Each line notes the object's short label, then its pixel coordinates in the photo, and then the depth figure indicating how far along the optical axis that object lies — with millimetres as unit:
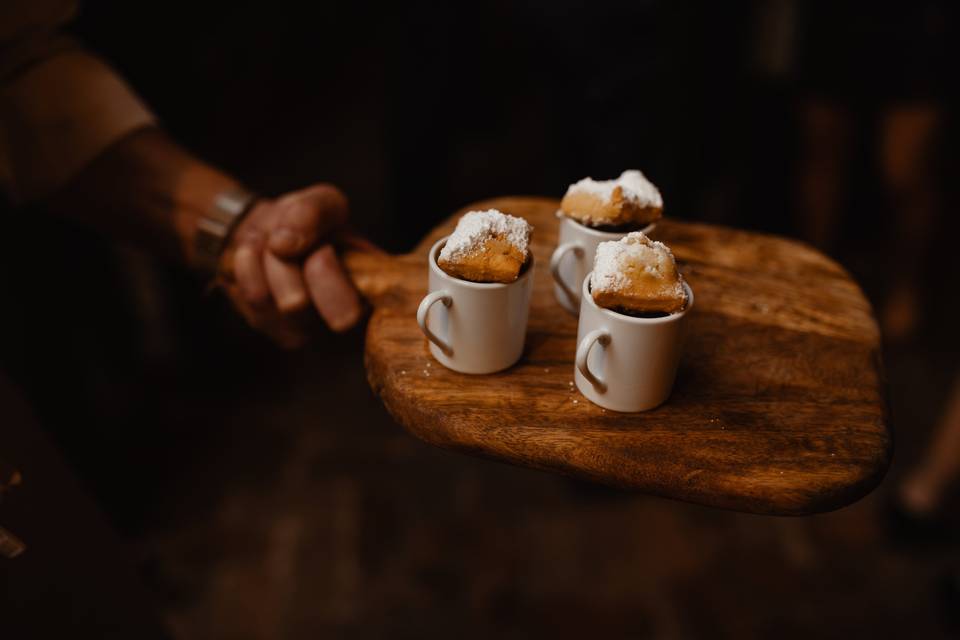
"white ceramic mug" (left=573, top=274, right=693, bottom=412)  1033
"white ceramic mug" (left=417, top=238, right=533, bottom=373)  1099
